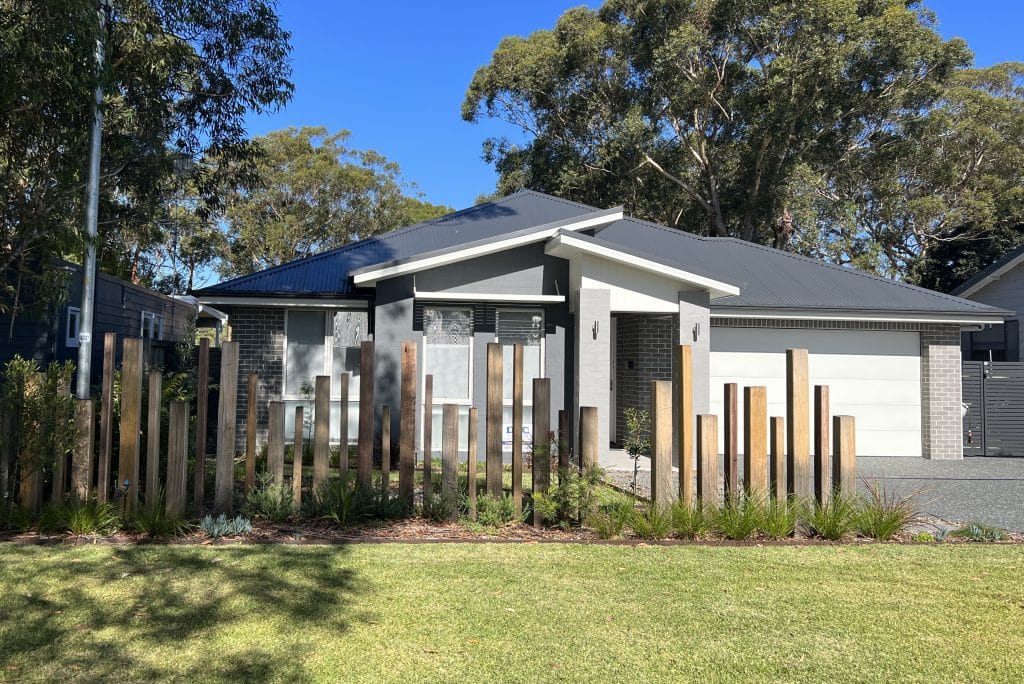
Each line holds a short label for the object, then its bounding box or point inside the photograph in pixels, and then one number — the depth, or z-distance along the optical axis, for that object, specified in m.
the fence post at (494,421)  7.02
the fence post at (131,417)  6.46
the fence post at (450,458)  6.98
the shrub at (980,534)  6.97
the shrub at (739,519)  6.61
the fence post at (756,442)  6.91
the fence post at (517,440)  6.91
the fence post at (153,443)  6.49
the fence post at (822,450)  7.11
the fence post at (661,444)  6.88
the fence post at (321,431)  6.86
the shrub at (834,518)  6.71
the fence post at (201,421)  6.66
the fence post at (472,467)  7.00
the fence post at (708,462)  6.90
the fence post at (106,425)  6.50
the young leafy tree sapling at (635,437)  7.49
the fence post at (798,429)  6.98
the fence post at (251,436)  6.63
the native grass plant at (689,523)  6.64
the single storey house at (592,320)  12.03
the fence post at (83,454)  6.48
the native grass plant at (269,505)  6.75
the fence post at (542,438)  6.94
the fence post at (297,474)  6.86
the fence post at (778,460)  6.98
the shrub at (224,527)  6.29
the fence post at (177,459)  6.46
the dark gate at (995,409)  14.87
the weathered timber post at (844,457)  6.99
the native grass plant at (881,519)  6.77
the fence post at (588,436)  6.96
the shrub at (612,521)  6.59
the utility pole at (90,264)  8.01
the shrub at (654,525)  6.63
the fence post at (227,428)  6.68
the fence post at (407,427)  6.99
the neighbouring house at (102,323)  10.62
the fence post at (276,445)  6.84
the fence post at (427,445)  6.95
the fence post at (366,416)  6.89
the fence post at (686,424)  6.85
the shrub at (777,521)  6.68
